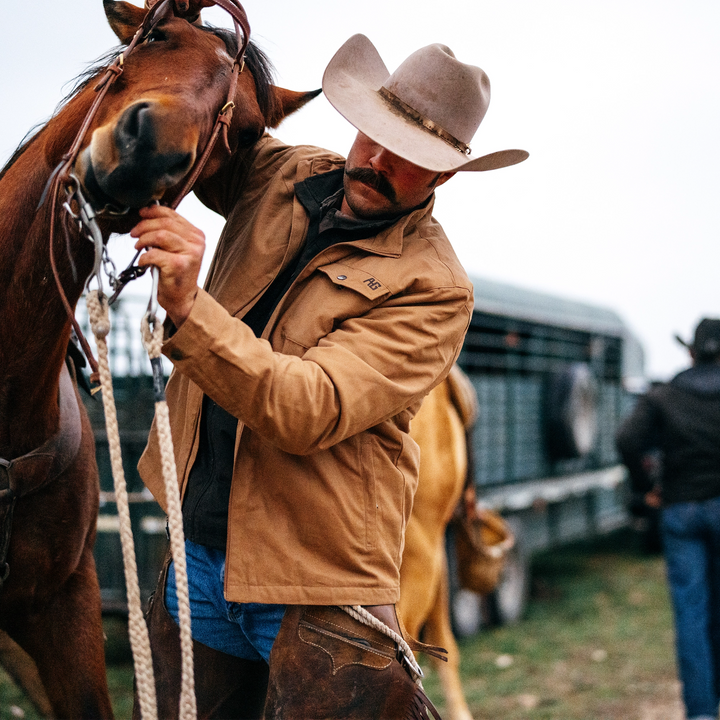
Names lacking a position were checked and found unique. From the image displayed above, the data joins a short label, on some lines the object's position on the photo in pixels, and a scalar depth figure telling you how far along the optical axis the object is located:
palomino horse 3.90
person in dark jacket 4.07
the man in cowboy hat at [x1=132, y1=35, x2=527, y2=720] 1.46
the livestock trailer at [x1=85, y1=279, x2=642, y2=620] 4.34
